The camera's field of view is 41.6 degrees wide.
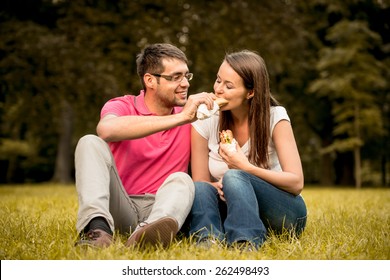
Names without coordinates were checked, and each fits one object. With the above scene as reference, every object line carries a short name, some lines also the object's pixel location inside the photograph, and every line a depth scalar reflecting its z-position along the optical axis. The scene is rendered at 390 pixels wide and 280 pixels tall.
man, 3.35
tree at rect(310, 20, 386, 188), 17.53
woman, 3.49
